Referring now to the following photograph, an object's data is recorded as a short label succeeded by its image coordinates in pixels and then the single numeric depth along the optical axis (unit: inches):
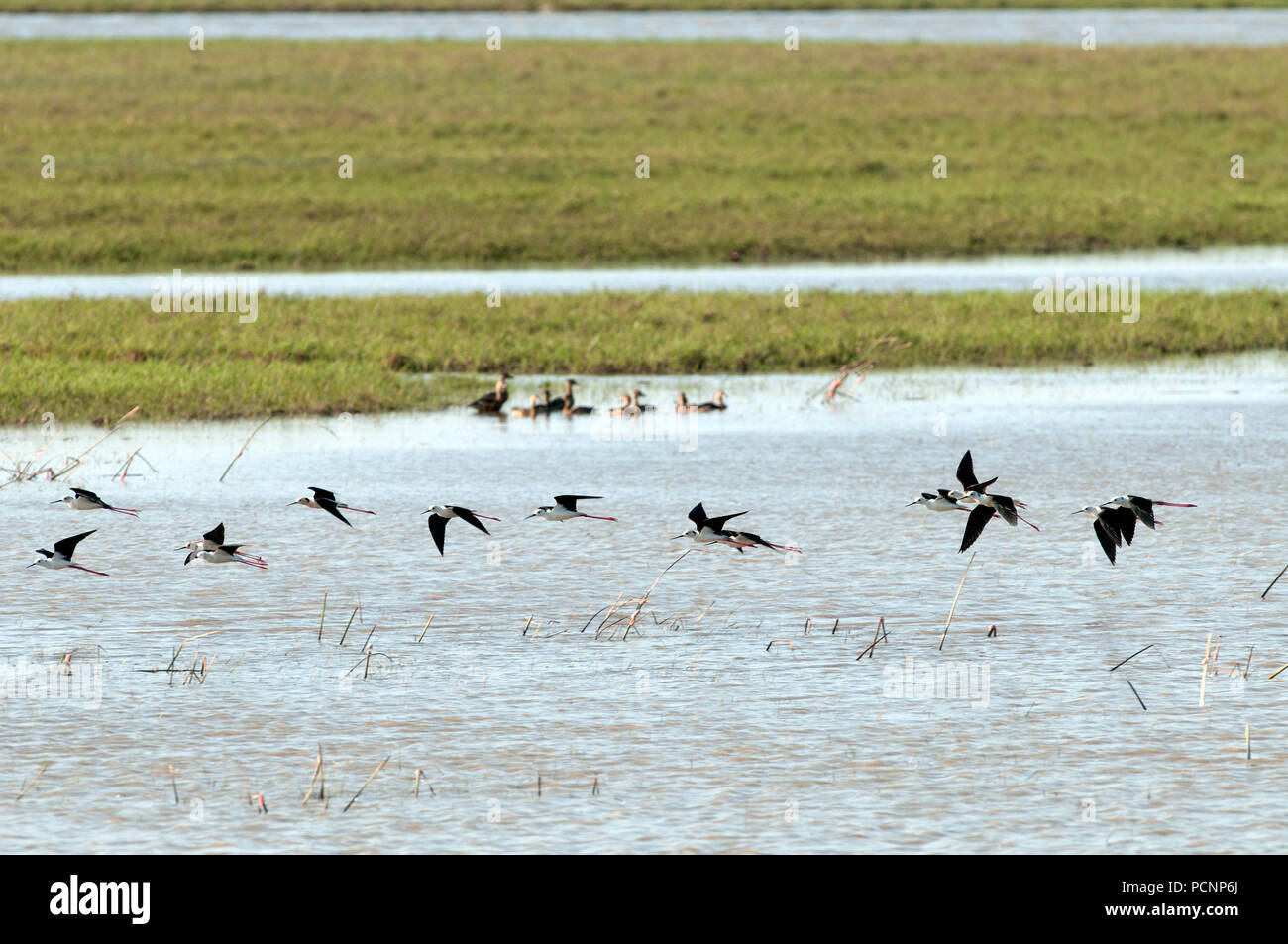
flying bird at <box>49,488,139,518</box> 472.5
